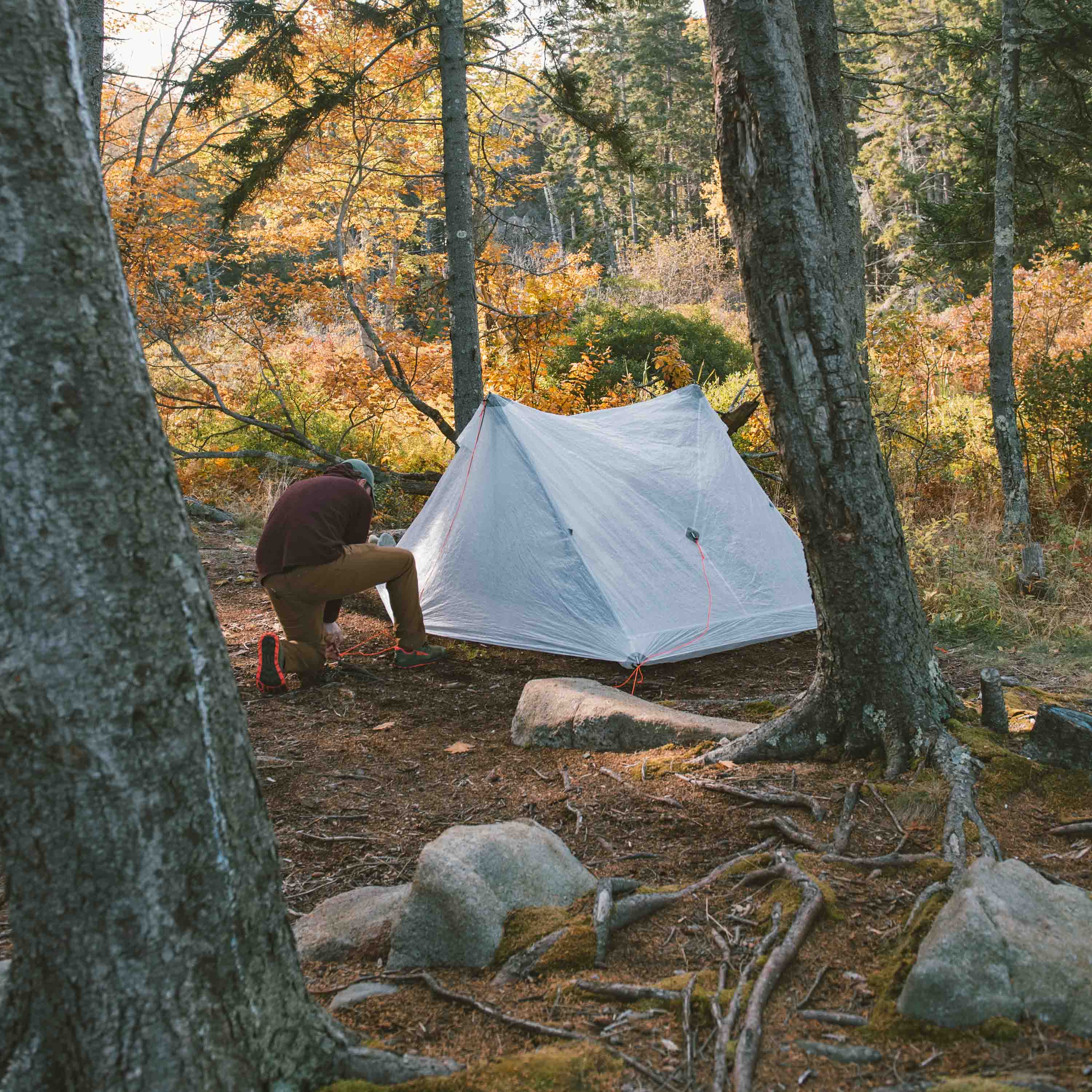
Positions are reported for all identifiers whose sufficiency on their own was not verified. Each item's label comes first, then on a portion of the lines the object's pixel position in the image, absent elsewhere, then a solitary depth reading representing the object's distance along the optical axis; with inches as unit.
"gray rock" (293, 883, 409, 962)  92.0
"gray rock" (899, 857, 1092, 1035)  67.4
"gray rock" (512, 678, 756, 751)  149.2
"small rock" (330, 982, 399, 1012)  79.7
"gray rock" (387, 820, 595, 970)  87.0
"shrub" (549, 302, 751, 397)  593.9
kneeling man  212.1
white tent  222.8
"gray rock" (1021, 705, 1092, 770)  118.6
